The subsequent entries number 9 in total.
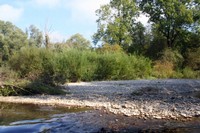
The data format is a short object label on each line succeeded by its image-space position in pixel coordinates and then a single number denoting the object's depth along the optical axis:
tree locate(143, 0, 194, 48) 25.65
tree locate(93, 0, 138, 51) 26.64
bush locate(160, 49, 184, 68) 21.29
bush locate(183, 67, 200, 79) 18.27
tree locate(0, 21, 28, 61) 35.95
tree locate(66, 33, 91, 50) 47.17
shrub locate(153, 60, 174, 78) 18.27
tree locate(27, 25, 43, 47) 55.18
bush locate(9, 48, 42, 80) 14.37
